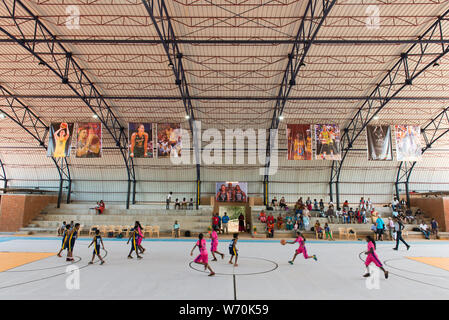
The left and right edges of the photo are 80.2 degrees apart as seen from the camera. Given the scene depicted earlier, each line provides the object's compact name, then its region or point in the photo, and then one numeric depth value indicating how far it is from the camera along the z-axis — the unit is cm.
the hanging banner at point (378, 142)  2302
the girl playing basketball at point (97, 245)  1220
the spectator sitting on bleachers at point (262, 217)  2723
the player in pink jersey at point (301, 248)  1240
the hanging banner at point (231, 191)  3331
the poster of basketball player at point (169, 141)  2244
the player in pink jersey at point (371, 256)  1016
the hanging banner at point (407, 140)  2320
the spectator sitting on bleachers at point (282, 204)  3006
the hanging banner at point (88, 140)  2266
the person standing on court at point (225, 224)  2795
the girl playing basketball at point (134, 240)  1370
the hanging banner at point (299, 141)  2312
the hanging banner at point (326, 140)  2294
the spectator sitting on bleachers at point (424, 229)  2526
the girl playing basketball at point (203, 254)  1062
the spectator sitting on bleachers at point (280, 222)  2652
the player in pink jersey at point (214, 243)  1300
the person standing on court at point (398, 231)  1731
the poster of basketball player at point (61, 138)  2295
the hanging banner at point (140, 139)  2266
